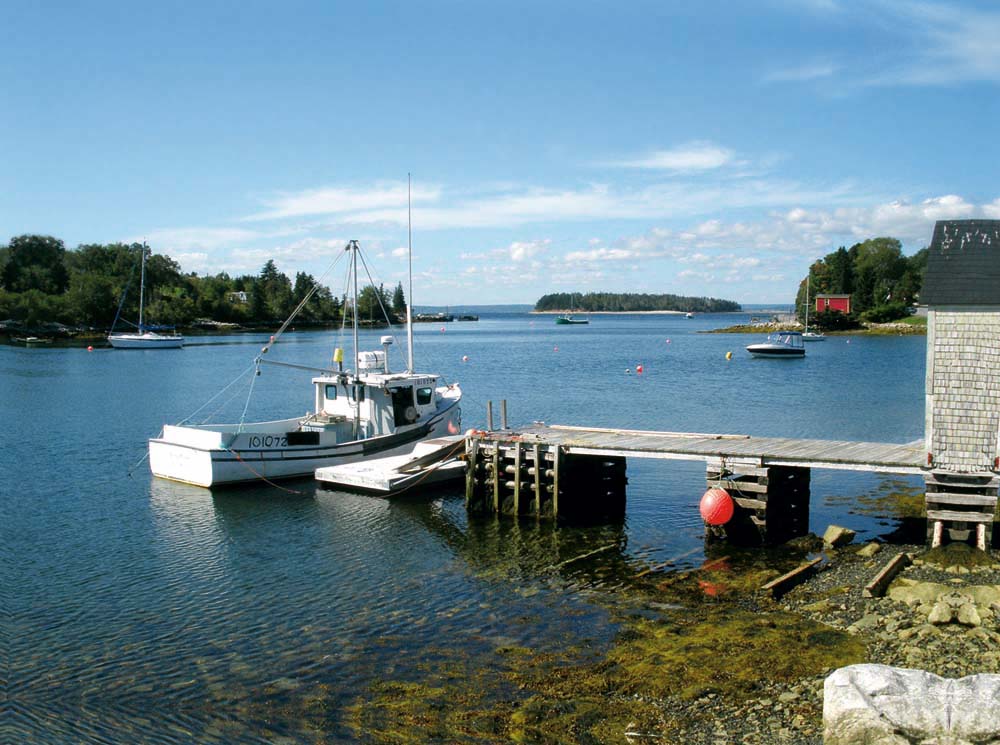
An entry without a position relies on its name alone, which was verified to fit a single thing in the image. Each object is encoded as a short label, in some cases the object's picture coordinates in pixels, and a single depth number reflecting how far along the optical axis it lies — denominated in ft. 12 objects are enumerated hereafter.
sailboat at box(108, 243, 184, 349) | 343.67
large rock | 28.63
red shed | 436.76
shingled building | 58.23
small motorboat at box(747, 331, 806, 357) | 287.07
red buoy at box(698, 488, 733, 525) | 62.28
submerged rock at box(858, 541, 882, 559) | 58.57
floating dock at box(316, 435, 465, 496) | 84.38
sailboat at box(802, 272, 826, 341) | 359.46
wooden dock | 63.93
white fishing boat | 88.58
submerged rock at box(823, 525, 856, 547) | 61.94
